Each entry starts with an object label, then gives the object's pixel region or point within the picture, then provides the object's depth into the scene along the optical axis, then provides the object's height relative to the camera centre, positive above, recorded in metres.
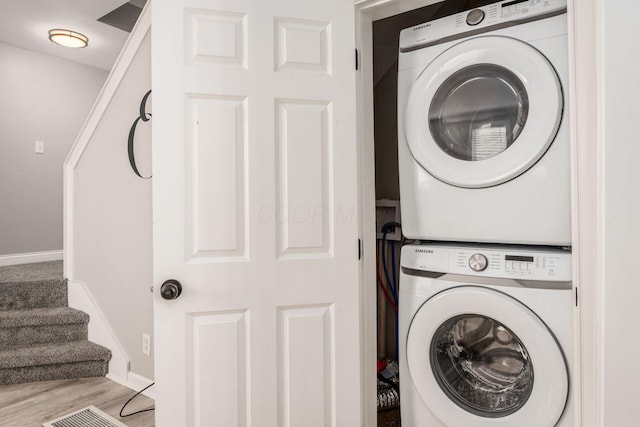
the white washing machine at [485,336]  1.32 -0.48
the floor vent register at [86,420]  1.90 -1.02
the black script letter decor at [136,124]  2.22 +0.50
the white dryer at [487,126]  1.36 +0.31
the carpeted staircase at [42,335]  2.34 -0.79
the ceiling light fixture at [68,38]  3.25 +1.46
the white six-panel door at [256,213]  1.41 -0.01
